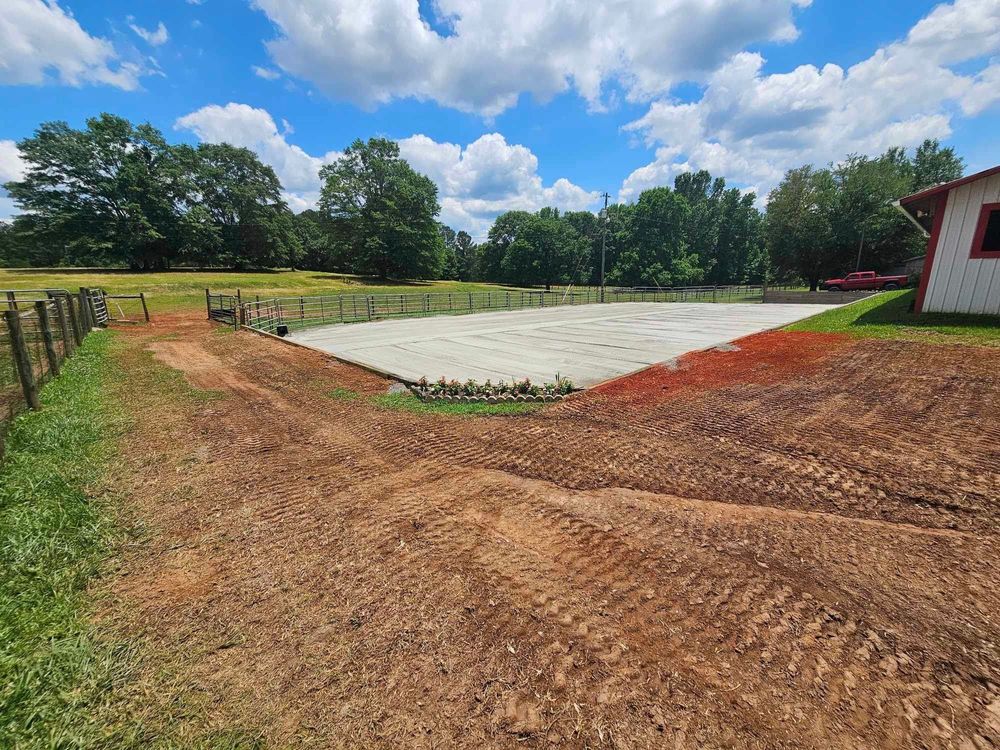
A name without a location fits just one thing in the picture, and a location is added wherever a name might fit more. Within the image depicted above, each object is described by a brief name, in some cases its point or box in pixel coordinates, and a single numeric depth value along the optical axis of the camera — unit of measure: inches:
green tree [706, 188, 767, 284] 2600.9
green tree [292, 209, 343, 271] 2220.5
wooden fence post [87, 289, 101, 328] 672.0
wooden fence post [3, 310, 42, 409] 211.2
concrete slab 374.3
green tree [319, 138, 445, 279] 2030.0
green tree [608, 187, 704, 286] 2327.8
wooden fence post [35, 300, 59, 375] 257.6
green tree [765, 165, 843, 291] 1562.5
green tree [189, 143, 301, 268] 2112.5
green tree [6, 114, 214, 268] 1759.4
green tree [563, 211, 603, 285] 3042.6
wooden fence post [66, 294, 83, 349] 439.2
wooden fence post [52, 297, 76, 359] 345.2
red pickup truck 1092.5
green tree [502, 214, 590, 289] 2544.3
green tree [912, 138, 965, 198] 1991.9
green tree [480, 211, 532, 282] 3019.2
